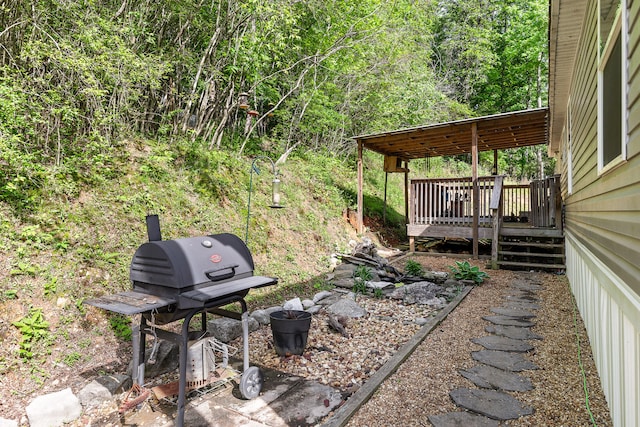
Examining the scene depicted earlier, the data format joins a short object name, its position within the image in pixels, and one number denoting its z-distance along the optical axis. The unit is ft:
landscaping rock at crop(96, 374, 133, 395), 9.62
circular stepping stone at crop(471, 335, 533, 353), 12.25
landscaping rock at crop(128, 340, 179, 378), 10.66
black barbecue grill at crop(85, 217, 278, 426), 8.07
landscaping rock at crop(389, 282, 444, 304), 18.48
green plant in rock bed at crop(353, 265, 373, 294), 20.16
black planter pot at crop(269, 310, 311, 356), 11.69
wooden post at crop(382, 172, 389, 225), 39.70
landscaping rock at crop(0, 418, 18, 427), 7.93
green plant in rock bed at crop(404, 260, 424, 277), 23.25
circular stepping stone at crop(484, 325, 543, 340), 13.34
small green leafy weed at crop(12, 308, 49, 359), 10.28
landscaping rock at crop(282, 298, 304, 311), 15.92
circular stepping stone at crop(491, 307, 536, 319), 15.86
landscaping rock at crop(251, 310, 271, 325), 14.93
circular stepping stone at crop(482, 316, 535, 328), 14.78
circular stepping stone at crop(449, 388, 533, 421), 8.45
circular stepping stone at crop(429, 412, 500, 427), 8.06
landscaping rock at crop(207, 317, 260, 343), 13.00
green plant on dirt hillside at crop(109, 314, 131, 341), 12.22
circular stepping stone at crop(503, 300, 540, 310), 17.08
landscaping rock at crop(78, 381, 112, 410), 9.13
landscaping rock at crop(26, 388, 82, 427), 8.22
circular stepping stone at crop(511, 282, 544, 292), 20.70
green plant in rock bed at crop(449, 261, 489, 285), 22.13
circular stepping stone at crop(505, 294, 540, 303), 18.35
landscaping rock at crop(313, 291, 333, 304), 18.47
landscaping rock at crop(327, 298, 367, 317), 16.33
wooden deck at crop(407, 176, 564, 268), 26.13
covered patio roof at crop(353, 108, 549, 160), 27.53
